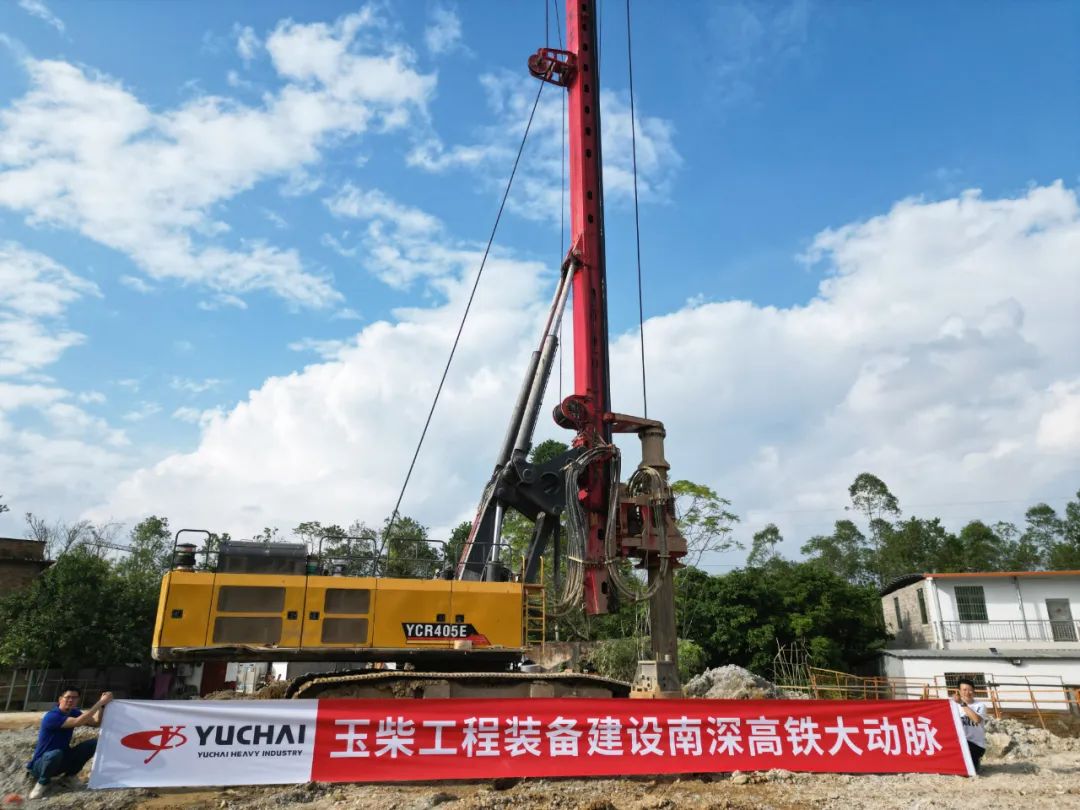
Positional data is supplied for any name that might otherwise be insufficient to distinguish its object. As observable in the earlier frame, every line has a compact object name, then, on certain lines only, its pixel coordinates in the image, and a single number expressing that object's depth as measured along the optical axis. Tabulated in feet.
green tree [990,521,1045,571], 213.46
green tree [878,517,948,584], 202.08
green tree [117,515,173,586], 177.24
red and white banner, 25.66
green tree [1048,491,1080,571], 194.70
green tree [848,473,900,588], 213.66
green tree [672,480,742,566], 127.44
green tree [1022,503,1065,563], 223.38
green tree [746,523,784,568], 232.12
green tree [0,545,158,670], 91.81
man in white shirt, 31.19
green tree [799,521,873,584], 219.20
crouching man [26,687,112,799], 26.84
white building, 91.35
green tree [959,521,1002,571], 194.49
